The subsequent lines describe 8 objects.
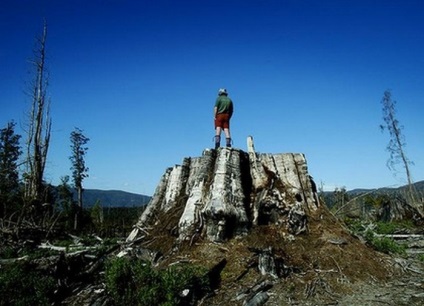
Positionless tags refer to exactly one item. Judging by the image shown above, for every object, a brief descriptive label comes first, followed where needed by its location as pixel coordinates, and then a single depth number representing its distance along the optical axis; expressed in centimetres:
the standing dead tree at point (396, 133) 2888
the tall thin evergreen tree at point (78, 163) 3888
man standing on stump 925
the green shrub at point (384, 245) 775
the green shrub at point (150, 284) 462
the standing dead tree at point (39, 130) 1866
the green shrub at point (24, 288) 496
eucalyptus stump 655
